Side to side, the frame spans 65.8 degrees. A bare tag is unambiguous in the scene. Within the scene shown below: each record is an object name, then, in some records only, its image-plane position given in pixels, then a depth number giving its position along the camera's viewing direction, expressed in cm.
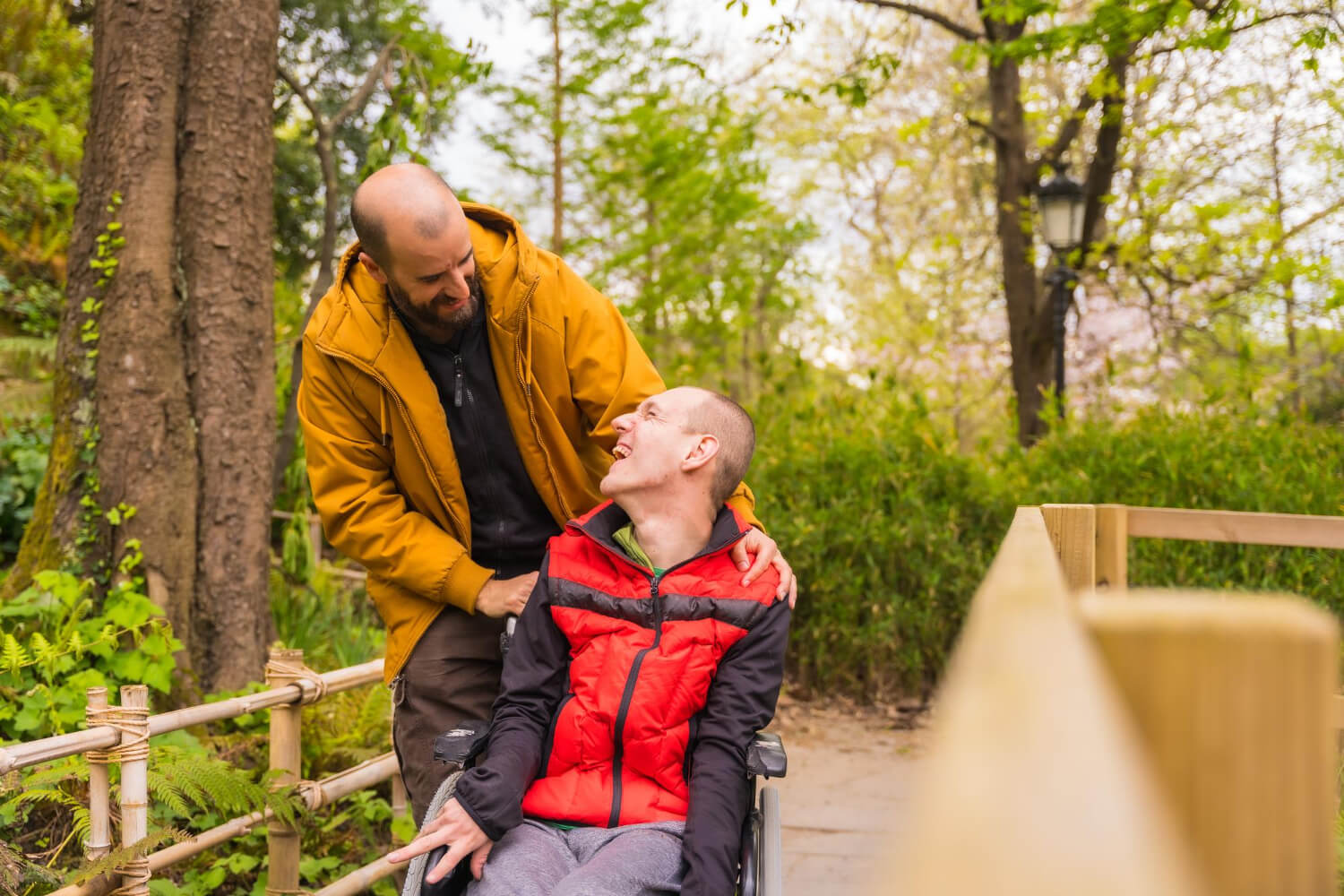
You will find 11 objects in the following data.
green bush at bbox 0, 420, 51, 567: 602
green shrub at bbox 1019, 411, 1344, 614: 612
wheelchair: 214
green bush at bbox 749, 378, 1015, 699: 655
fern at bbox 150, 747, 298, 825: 289
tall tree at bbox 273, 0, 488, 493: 1255
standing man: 269
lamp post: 892
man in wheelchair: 214
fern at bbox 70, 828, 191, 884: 255
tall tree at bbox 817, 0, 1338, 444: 852
